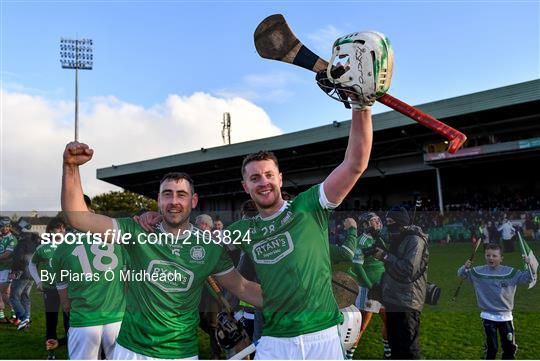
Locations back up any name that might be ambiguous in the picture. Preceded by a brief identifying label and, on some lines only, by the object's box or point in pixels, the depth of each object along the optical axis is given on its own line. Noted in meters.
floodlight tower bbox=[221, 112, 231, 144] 45.97
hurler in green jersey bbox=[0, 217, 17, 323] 7.36
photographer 5.70
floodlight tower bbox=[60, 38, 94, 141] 32.91
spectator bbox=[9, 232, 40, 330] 7.42
